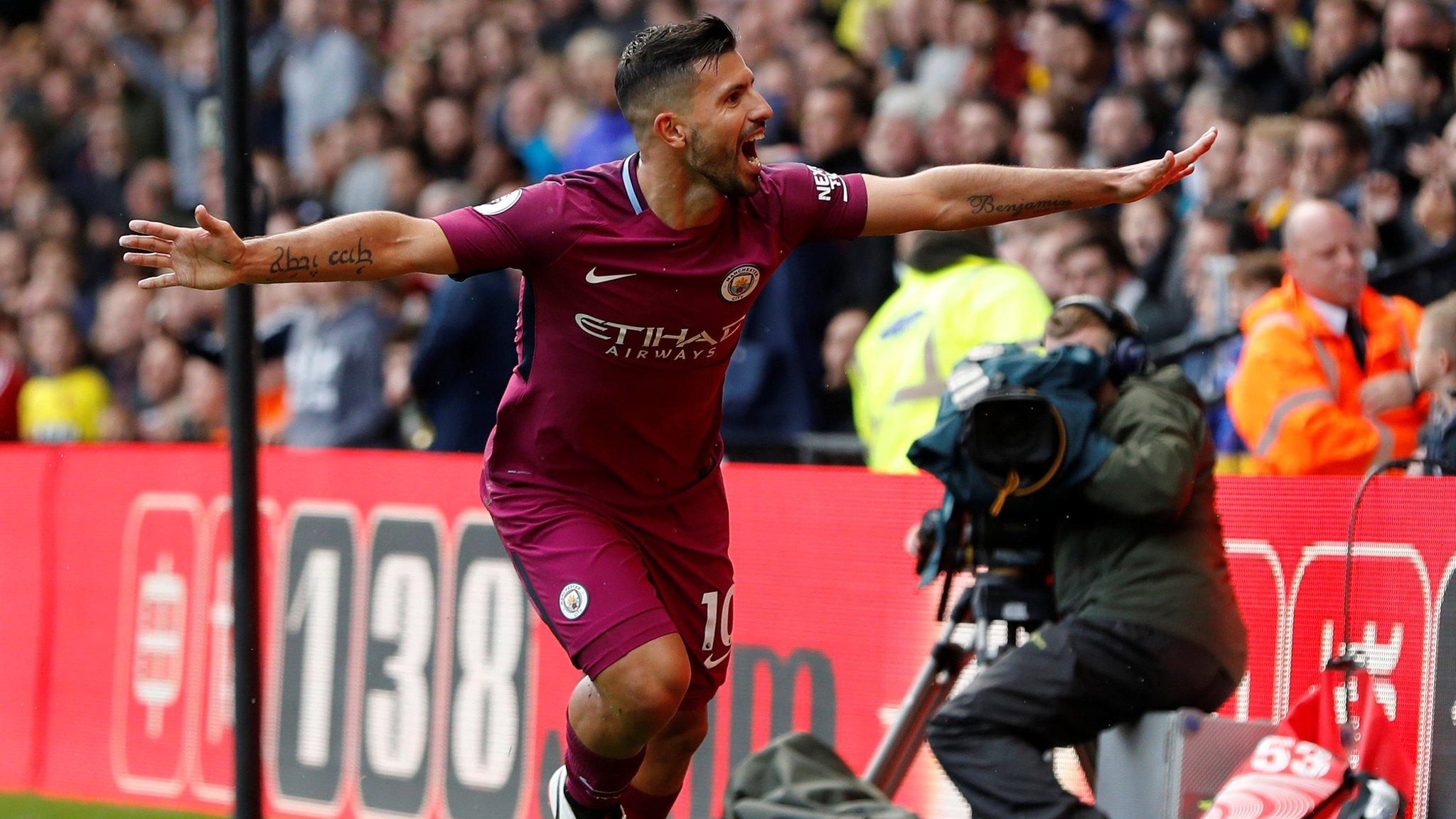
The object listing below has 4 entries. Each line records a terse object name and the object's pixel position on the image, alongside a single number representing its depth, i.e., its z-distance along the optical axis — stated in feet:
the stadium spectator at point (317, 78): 90.79
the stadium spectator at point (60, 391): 86.53
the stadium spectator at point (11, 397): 85.40
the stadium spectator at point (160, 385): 85.35
